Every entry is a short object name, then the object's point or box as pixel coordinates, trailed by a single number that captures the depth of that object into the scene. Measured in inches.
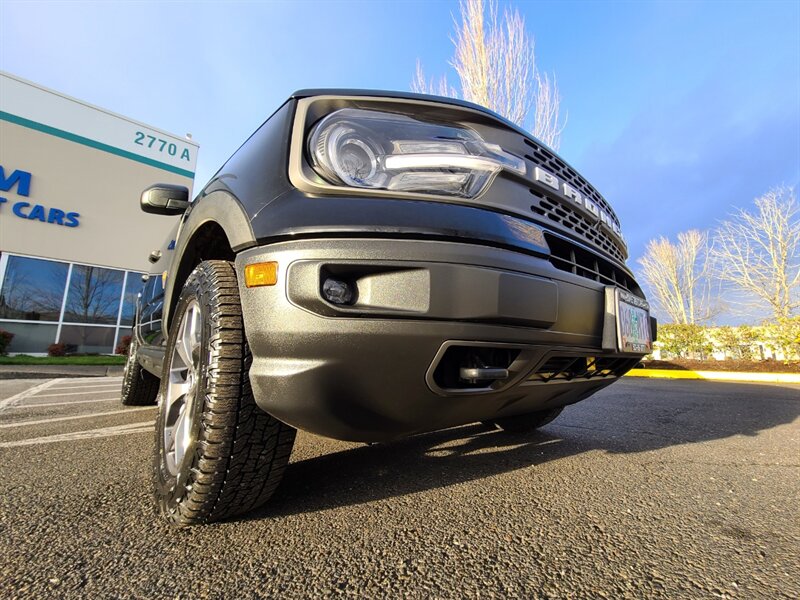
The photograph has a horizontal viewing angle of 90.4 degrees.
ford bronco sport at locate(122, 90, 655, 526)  40.6
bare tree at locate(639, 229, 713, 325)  860.0
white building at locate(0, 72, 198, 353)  425.1
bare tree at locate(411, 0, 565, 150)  390.3
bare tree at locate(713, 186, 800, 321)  555.2
